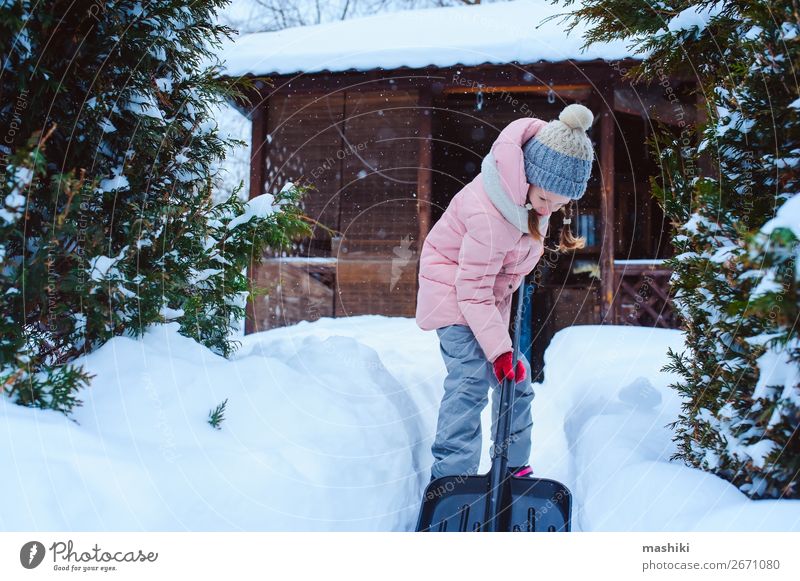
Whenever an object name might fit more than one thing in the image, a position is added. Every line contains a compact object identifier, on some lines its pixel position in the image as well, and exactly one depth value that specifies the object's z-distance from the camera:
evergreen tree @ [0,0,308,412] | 2.09
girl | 2.63
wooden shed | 6.44
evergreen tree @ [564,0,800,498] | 1.72
